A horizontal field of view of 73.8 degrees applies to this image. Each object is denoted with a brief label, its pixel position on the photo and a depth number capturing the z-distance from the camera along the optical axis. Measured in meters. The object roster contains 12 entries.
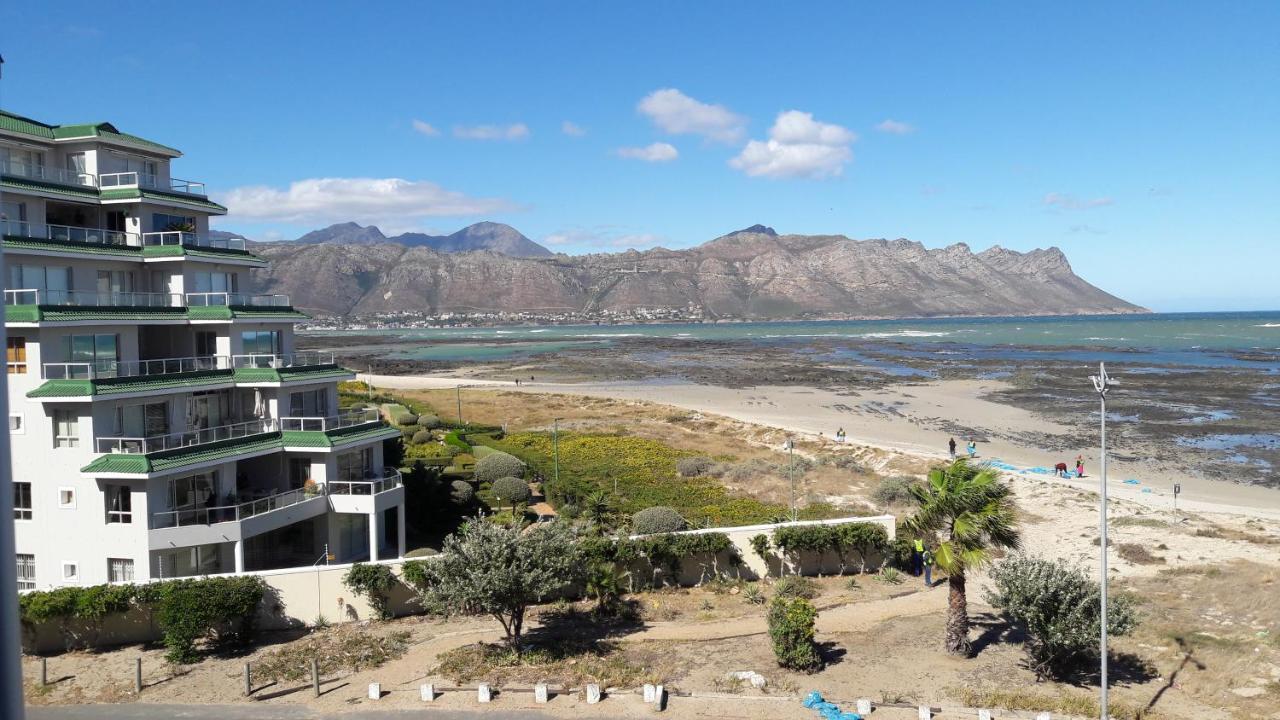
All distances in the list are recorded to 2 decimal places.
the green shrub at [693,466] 49.06
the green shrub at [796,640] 20.00
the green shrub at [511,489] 38.62
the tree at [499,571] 20.22
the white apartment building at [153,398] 24.45
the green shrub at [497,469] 42.97
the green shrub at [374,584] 24.03
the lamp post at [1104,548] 16.39
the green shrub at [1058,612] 19.12
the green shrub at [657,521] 31.30
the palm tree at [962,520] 19.48
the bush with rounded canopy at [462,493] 37.84
